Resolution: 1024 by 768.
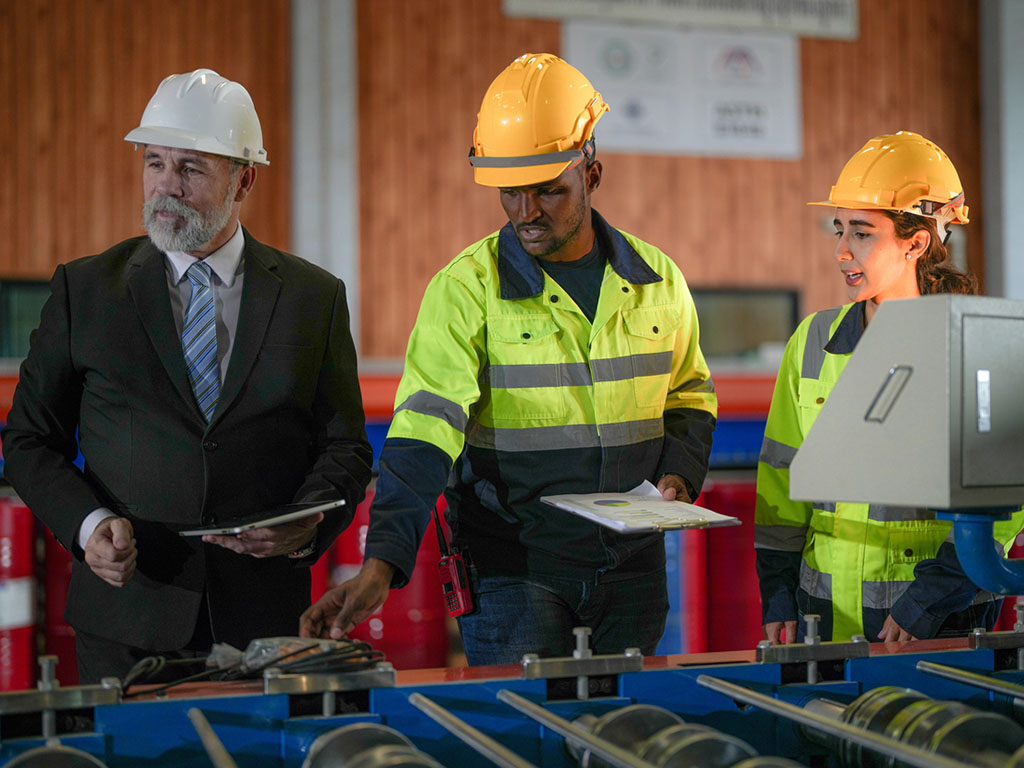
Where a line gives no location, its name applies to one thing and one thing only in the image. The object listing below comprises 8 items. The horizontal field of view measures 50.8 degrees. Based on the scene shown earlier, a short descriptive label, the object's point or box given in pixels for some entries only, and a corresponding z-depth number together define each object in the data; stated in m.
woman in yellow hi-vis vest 1.87
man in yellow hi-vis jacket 1.81
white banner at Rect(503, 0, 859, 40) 7.66
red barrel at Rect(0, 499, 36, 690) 2.77
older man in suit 1.83
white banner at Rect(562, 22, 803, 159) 7.72
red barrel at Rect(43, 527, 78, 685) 2.89
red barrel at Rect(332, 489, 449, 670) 3.15
